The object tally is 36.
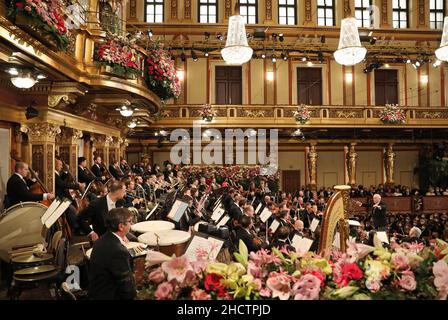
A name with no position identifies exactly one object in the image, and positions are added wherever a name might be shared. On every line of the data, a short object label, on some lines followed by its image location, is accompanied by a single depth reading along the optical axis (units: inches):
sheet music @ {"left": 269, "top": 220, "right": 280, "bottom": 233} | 231.4
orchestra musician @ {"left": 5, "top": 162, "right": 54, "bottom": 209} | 202.8
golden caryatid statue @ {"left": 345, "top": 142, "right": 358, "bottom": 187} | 727.1
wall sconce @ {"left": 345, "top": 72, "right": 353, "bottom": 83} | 746.8
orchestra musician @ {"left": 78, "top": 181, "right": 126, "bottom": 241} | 170.5
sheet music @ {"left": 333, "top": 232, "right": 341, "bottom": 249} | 117.9
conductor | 346.3
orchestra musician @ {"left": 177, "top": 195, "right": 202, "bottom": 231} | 229.7
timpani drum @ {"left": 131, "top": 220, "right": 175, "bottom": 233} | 174.6
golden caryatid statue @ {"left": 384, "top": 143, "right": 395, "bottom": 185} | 739.4
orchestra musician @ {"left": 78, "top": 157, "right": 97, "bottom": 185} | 303.7
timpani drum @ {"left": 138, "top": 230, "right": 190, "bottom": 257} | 161.0
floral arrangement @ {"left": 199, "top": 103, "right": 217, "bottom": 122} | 613.6
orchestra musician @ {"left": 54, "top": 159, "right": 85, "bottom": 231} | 255.1
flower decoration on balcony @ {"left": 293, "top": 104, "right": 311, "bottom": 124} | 619.8
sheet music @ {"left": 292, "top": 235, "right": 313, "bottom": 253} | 156.9
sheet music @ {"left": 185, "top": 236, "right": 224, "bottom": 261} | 90.6
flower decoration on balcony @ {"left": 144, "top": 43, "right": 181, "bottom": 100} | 321.7
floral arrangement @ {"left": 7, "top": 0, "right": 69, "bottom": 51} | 163.6
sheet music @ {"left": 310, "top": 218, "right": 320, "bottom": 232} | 247.9
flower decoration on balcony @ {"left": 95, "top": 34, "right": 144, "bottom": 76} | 252.0
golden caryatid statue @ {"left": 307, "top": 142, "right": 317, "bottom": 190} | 720.3
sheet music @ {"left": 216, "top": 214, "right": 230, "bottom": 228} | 225.9
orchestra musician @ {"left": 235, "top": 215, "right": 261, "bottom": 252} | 185.0
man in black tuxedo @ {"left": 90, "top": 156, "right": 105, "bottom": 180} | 334.0
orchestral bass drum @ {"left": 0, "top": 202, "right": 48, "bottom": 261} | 197.2
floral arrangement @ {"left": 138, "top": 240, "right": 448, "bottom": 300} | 75.7
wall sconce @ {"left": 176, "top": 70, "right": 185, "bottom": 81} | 714.3
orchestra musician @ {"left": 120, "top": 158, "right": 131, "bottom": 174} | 423.5
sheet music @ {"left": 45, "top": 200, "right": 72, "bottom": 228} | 153.4
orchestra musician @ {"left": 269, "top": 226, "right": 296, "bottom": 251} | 188.1
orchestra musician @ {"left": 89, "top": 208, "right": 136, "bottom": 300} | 100.5
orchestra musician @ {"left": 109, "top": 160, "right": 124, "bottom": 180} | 376.2
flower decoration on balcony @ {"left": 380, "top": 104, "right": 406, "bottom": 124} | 649.6
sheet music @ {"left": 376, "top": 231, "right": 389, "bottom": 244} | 183.4
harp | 99.0
